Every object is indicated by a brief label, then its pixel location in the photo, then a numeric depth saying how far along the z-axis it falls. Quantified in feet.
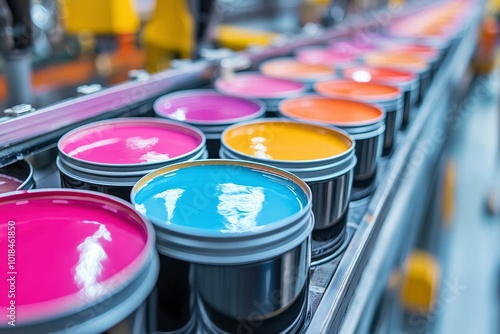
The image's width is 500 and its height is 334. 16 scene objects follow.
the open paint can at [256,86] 4.73
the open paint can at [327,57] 6.68
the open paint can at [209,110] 3.53
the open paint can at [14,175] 2.78
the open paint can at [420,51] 7.43
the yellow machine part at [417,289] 7.37
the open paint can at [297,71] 5.35
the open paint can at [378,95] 4.47
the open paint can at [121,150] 2.56
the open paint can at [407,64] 6.36
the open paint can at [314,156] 2.84
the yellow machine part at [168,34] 6.60
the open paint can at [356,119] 3.60
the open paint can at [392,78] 5.23
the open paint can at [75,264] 1.57
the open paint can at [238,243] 2.05
